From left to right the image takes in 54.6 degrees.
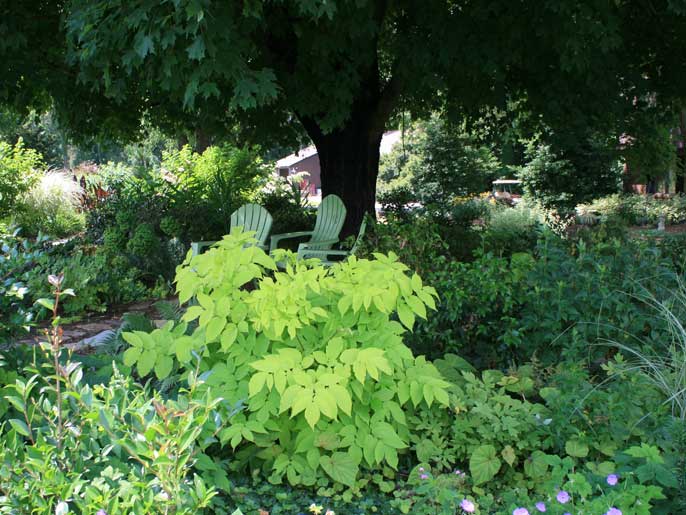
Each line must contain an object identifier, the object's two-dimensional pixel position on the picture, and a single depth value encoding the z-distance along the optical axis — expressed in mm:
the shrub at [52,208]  12609
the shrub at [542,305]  3465
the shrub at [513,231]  8082
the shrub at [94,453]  1548
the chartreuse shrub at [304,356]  2531
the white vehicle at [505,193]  21875
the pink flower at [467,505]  2014
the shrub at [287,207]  10680
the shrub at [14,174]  12766
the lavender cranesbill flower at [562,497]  2045
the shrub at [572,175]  17547
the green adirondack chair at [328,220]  7541
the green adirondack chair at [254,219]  7362
